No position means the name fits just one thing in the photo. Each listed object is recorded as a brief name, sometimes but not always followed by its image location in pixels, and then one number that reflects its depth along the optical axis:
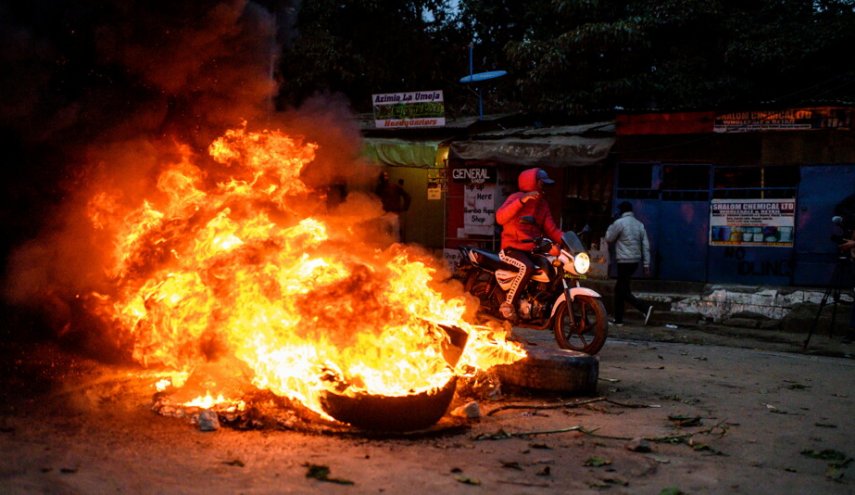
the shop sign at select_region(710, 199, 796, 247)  13.73
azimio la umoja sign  17.88
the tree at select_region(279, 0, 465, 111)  21.61
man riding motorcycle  9.27
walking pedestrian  13.20
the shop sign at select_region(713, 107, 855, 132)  12.72
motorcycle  9.15
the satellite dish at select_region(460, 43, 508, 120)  18.63
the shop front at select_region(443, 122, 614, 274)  15.09
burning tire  5.50
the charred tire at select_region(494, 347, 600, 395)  6.99
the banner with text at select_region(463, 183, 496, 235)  17.75
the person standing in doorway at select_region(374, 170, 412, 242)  18.22
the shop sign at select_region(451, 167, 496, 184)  17.70
